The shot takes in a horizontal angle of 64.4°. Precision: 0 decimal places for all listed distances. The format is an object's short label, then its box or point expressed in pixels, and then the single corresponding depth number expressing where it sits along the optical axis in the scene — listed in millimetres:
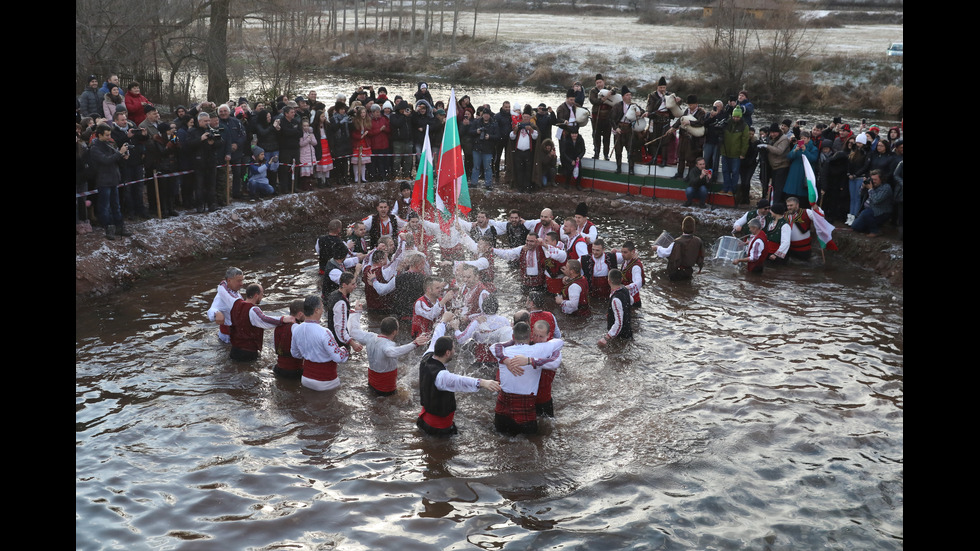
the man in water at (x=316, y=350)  9258
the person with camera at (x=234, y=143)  15820
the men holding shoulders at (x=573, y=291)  11830
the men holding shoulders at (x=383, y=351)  9078
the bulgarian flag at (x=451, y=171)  12625
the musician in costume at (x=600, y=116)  19625
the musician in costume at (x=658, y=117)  19188
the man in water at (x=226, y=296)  10211
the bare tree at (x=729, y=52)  37406
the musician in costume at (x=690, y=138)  18156
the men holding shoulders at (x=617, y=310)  10773
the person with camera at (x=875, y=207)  15148
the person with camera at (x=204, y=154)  15062
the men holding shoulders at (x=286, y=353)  9750
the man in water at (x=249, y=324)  9836
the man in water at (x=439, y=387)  8148
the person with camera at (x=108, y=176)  13008
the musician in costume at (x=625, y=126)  19266
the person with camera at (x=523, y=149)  18750
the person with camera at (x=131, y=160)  14133
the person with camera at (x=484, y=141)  18984
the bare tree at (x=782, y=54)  37688
